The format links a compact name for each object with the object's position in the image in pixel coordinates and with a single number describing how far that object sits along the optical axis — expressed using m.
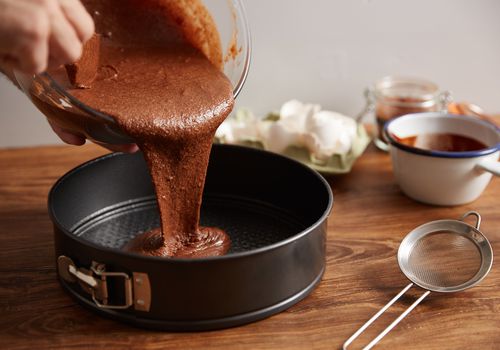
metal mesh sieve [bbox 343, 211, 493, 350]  0.87
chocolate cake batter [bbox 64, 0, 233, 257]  0.83
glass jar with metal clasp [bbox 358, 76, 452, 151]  1.11
